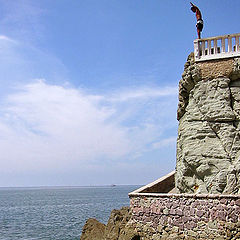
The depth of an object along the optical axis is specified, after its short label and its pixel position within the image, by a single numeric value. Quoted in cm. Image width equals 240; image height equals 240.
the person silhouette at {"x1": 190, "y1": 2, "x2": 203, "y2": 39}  1505
